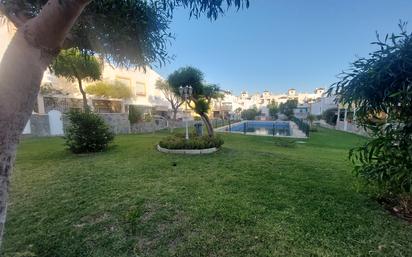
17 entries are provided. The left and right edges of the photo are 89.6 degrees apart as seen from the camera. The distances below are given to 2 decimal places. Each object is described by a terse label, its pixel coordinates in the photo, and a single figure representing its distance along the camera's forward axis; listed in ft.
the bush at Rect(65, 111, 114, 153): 28.66
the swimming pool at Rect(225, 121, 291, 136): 99.02
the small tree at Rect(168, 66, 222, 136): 39.83
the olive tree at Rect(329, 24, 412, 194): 9.16
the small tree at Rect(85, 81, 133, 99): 72.33
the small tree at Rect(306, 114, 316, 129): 88.69
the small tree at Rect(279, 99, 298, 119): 159.18
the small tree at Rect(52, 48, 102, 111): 47.03
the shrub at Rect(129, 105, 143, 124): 65.51
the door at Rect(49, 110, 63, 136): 50.23
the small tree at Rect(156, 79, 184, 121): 93.86
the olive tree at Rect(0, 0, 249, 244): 4.96
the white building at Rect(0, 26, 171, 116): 58.62
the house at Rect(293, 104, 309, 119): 169.11
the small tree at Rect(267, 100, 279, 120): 159.80
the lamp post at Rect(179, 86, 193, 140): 34.52
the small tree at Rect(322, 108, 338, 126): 100.06
